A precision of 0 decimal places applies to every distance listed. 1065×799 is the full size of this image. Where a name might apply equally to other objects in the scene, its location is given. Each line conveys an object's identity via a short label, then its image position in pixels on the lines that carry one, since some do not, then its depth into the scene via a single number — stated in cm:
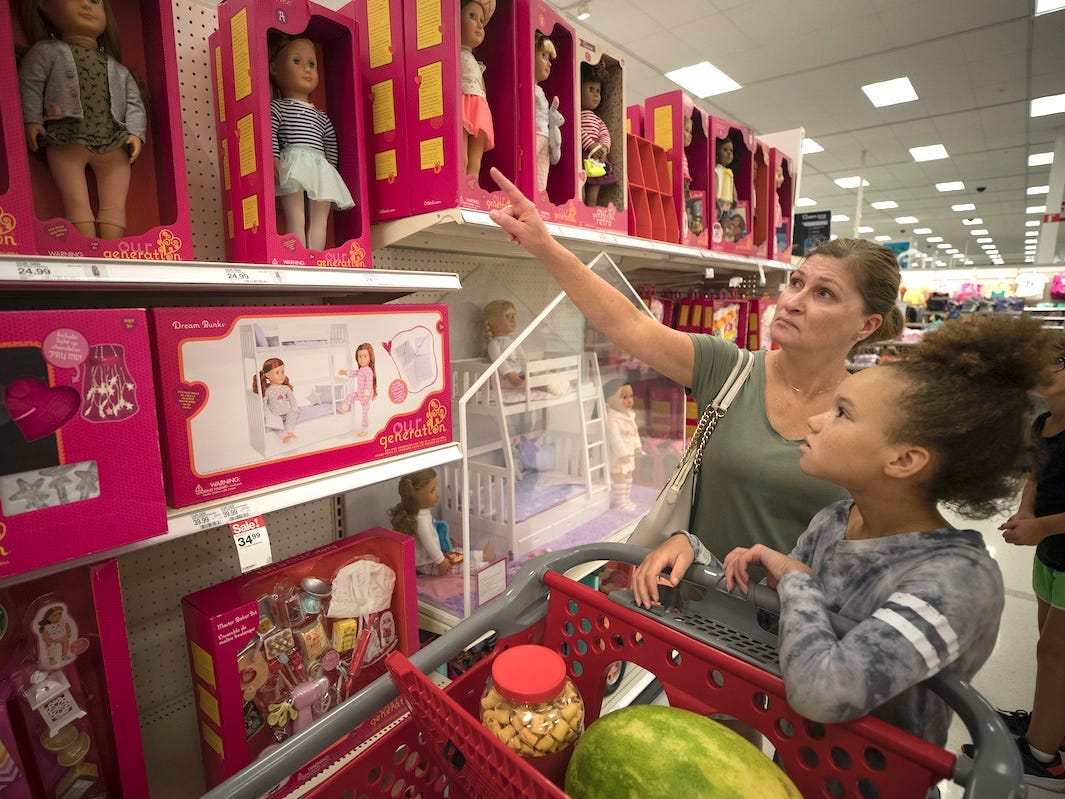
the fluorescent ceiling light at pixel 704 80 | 544
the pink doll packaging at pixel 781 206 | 294
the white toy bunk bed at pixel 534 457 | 167
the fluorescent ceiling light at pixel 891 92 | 576
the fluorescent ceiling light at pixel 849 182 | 978
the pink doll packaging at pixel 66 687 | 92
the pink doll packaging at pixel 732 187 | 249
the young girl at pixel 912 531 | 69
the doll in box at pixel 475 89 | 136
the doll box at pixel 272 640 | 114
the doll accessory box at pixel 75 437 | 76
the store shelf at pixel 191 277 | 80
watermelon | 64
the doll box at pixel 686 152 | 226
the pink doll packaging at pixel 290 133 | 112
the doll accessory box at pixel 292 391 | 98
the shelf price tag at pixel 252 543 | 99
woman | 132
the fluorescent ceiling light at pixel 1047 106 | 632
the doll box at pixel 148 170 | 87
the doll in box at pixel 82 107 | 94
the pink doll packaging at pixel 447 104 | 125
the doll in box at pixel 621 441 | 214
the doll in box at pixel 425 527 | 164
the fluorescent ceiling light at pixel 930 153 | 805
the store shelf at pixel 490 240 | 133
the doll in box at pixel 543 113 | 154
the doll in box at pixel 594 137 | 180
